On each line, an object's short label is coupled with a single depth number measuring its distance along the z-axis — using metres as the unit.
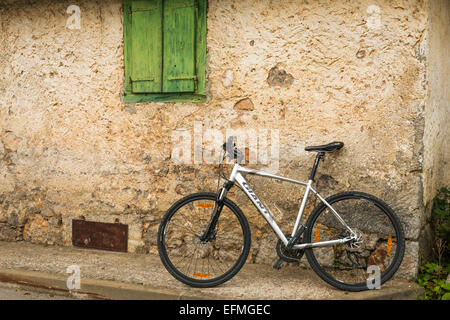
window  4.69
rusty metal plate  5.04
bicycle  3.99
